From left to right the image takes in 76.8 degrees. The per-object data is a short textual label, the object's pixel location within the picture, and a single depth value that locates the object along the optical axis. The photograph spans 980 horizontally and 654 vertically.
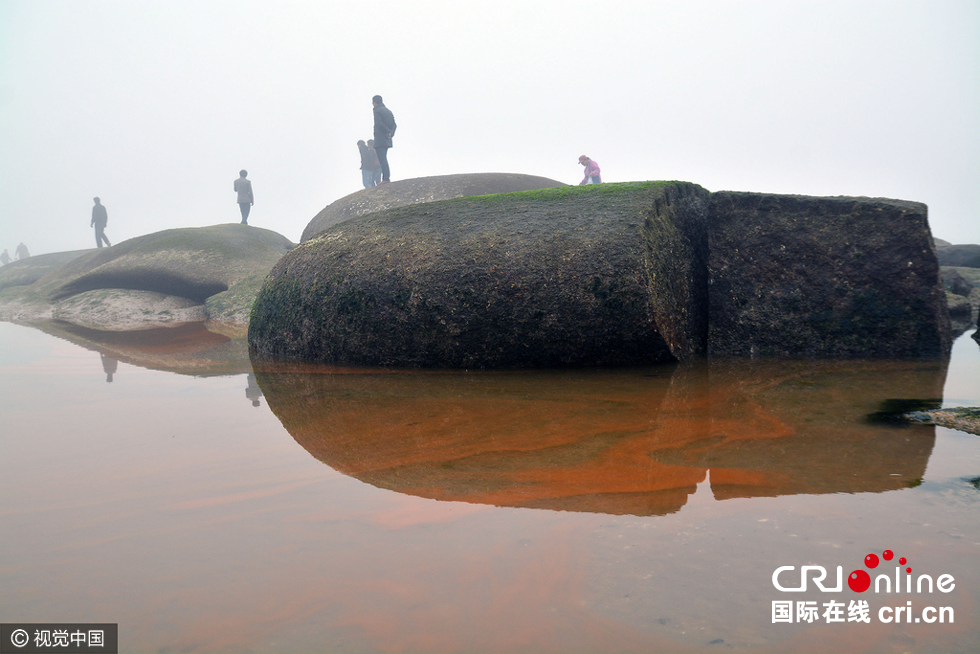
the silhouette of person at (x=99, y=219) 19.03
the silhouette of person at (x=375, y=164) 13.93
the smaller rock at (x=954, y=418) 2.30
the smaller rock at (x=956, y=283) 7.44
